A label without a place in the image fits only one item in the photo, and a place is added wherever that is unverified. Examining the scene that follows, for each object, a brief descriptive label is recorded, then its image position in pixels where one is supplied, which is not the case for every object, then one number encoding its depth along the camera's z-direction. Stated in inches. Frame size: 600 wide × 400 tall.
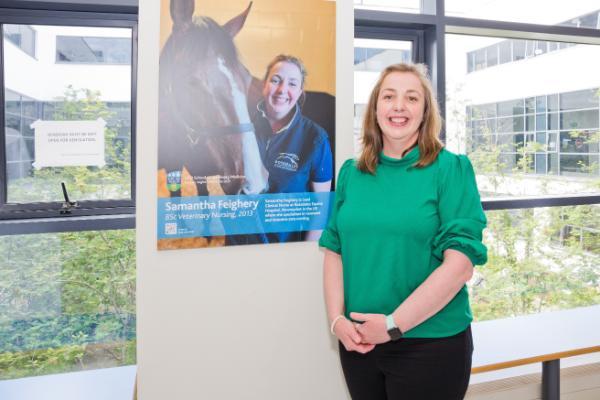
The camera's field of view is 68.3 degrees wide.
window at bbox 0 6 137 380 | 73.8
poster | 61.4
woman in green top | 50.7
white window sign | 73.4
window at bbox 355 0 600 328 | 96.4
